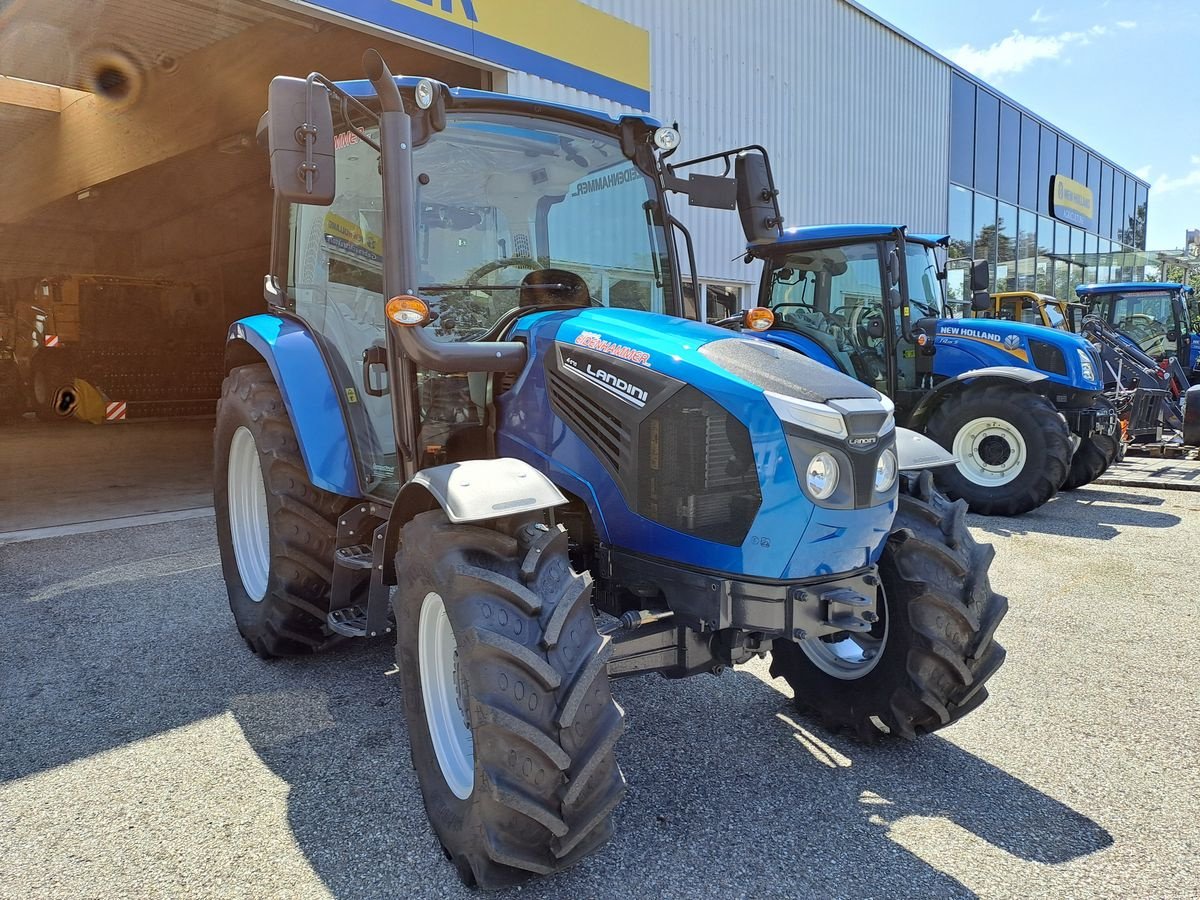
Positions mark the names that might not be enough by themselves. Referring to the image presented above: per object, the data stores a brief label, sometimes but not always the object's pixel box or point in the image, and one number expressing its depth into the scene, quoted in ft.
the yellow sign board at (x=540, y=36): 21.72
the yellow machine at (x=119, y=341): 46.16
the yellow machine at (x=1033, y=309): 35.40
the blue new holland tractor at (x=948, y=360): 21.63
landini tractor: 6.54
